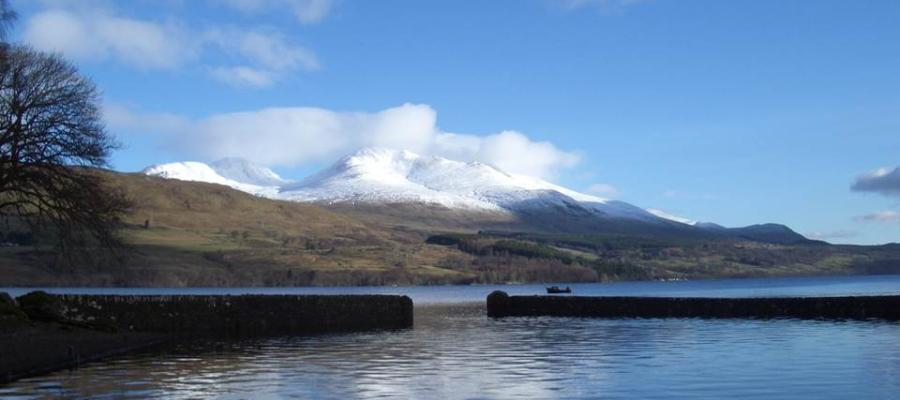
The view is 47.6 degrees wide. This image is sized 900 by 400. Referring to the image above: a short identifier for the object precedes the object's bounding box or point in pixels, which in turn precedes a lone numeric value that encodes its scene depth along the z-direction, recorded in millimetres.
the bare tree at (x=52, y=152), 35750
